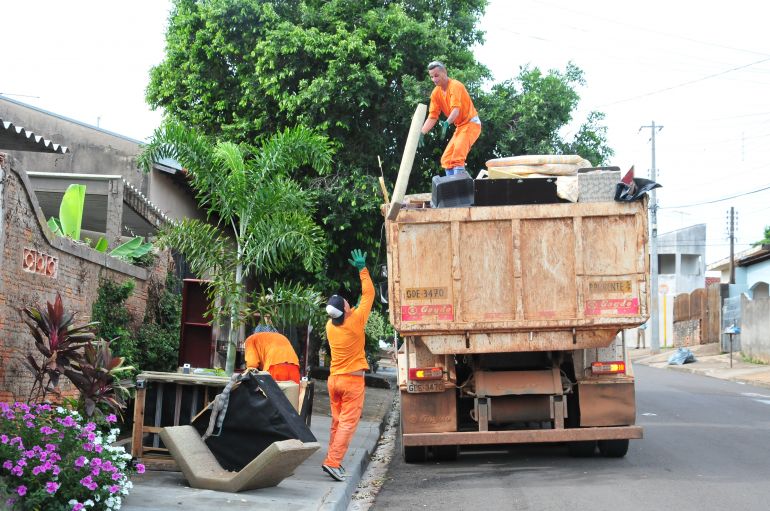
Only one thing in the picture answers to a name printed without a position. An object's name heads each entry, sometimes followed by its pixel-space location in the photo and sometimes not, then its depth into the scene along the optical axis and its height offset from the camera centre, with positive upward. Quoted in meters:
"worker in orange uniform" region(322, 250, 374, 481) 9.90 -0.34
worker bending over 10.68 -0.28
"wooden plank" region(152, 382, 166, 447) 9.84 -0.85
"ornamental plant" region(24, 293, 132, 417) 7.97 -0.32
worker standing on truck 11.20 +2.56
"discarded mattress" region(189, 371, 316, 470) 8.65 -0.84
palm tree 11.93 +1.48
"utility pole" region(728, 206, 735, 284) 48.07 +5.20
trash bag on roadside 37.53 -0.51
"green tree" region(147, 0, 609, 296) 17.56 +4.64
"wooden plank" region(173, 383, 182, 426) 9.97 -0.78
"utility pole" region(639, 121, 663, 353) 41.78 +3.55
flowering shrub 6.48 -0.99
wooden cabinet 12.97 -0.02
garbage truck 10.12 +0.54
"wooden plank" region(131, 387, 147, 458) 9.70 -0.99
